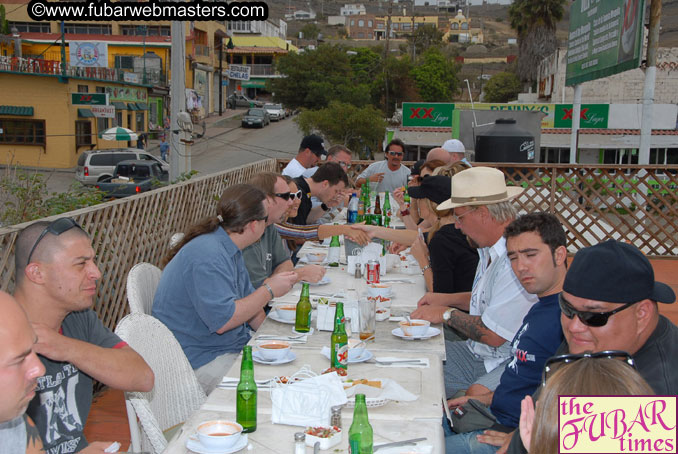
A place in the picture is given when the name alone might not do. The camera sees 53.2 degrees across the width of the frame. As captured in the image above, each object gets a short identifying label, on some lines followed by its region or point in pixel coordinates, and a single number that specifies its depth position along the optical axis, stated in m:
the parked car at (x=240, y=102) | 58.03
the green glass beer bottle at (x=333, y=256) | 4.86
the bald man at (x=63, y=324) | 2.21
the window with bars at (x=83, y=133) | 29.27
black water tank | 12.82
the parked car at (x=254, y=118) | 43.22
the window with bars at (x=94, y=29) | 49.47
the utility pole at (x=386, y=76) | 43.40
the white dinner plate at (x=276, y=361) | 2.69
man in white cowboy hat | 3.10
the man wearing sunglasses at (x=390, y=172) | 8.88
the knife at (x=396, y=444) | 1.99
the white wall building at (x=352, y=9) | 160.51
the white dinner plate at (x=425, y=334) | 3.07
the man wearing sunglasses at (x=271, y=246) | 4.38
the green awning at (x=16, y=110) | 28.11
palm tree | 36.41
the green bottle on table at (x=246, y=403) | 2.13
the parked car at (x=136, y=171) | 17.45
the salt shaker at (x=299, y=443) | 1.92
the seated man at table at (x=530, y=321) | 2.52
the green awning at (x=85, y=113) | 29.45
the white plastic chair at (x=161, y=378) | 2.50
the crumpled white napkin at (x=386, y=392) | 2.35
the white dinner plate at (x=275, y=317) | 3.34
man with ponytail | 3.10
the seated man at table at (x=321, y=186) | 6.12
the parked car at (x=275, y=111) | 47.78
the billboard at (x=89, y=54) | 32.28
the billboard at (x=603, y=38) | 10.51
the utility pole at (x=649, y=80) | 9.70
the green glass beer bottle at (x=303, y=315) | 3.19
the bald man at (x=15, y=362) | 1.53
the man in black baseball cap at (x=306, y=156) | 7.46
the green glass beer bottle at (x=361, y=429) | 1.92
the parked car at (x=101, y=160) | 20.92
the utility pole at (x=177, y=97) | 9.67
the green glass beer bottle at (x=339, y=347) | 2.59
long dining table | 2.05
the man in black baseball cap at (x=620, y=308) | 1.95
